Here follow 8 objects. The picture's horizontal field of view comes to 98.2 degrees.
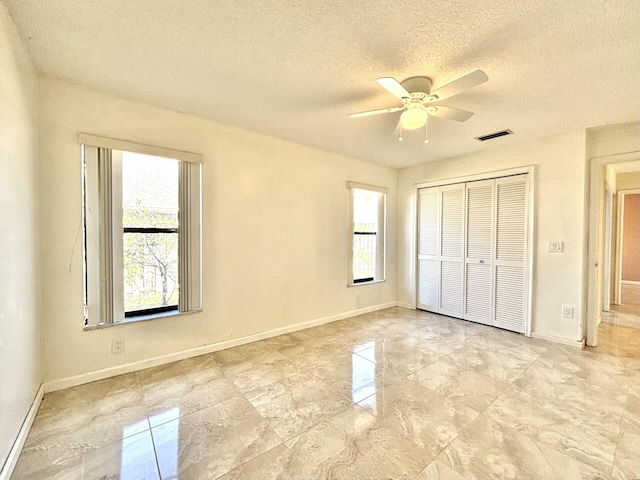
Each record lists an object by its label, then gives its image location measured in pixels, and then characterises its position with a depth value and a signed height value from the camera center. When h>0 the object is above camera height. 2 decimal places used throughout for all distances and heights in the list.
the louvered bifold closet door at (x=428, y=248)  4.36 -0.22
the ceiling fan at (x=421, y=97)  1.77 +0.96
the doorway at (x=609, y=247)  3.09 -0.19
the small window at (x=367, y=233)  4.22 +0.02
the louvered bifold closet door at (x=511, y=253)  3.46 -0.25
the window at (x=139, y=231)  2.25 +0.03
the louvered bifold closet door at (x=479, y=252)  3.77 -0.26
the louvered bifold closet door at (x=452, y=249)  4.07 -0.23
